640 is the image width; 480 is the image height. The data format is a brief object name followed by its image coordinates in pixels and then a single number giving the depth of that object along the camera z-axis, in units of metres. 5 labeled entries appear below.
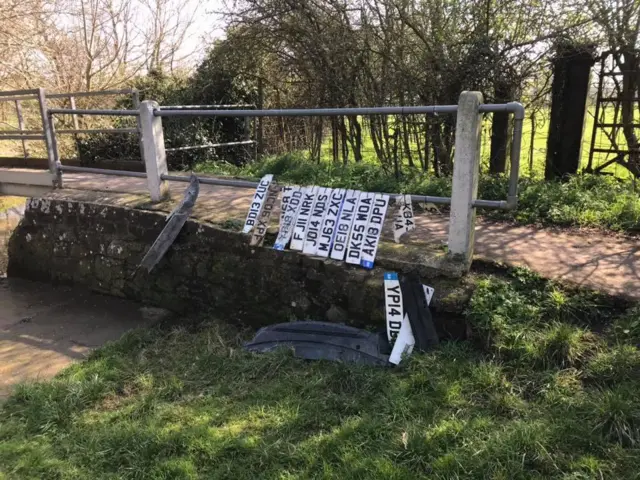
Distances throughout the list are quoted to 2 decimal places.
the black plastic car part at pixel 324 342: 3.48
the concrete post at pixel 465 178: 3.34
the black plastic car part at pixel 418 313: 3.40
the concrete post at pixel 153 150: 4.87
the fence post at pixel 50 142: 6.09
